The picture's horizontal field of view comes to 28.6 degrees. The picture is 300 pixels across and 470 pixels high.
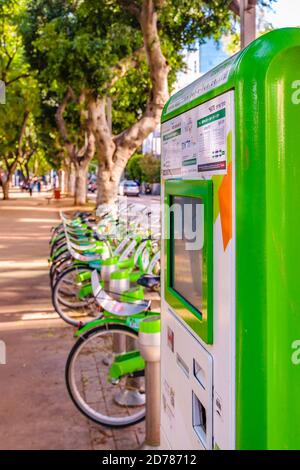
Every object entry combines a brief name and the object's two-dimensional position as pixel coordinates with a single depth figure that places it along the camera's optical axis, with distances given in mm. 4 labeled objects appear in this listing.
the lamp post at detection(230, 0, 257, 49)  4105
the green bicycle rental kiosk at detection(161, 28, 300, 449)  1660
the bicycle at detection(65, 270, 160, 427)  3982
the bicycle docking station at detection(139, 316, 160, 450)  3367
